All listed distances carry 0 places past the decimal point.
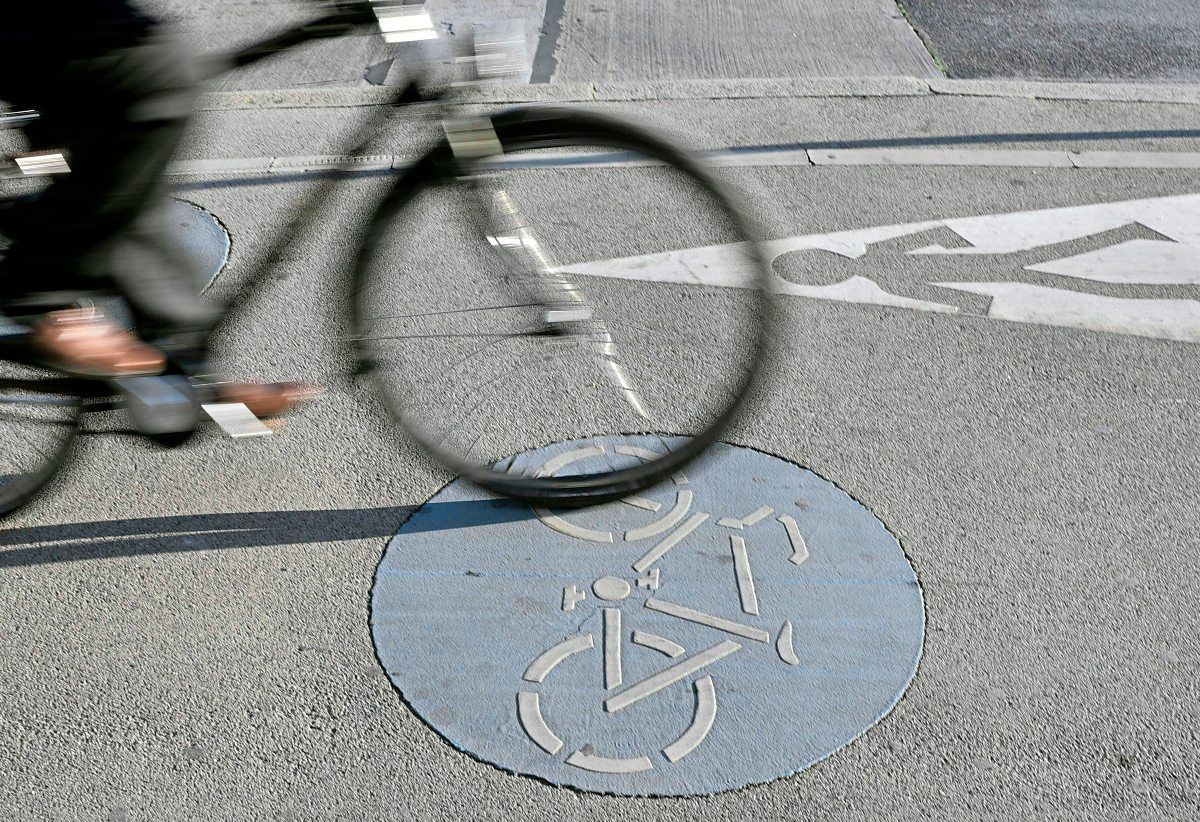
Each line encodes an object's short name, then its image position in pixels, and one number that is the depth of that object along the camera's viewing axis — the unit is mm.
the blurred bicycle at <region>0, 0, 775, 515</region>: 2449
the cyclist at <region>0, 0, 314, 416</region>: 2193
